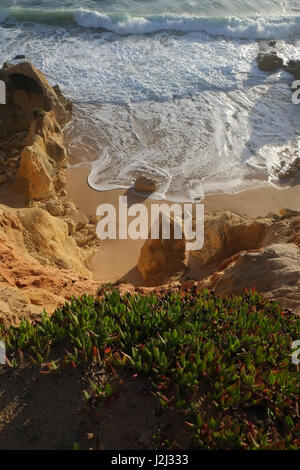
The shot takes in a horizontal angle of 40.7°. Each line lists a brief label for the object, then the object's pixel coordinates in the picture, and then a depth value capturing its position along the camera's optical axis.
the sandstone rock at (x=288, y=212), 8.86
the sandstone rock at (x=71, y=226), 10.24
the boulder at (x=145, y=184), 11.90
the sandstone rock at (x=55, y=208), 10.76
